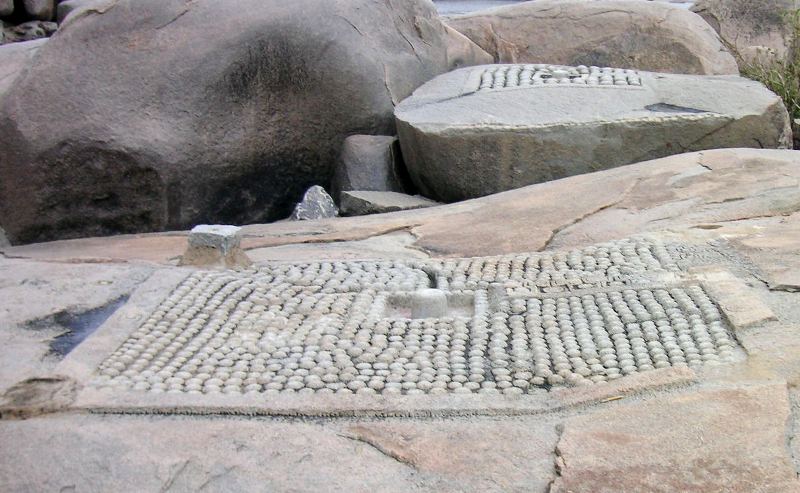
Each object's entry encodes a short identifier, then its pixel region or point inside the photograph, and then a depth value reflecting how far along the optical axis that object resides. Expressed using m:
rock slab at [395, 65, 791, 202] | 3.95
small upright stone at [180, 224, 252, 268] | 2.90
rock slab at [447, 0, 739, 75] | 5.62
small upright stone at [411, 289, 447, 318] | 2.53
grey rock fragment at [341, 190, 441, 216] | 3.99
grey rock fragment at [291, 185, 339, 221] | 4.13
